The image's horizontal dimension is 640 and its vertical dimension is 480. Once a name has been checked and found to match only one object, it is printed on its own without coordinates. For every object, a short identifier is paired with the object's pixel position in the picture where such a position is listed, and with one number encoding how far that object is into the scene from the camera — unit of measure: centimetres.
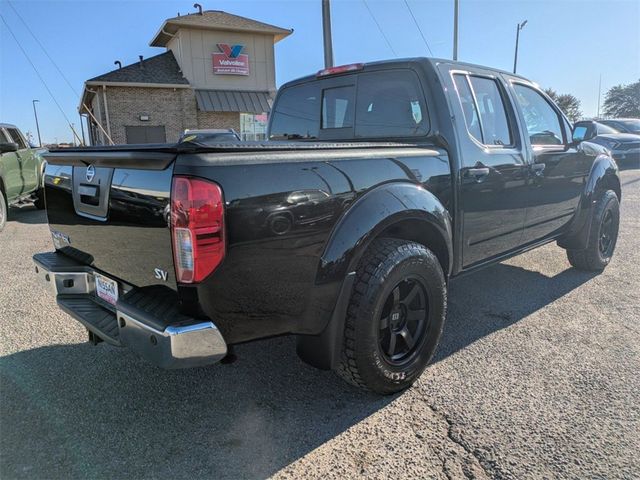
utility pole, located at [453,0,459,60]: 1981
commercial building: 2102
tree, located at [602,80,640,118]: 6312
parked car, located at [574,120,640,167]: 1470
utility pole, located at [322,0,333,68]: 1273
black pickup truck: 201
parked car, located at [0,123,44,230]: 818
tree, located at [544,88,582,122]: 5002
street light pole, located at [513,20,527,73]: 3004
